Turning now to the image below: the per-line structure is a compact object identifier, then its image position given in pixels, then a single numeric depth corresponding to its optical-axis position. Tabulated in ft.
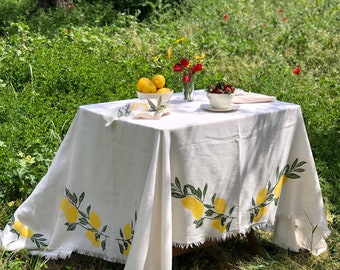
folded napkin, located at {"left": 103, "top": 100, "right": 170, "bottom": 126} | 11.05
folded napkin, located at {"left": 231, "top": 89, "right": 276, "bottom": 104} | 12.46
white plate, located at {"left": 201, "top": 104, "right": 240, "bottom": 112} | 11.65
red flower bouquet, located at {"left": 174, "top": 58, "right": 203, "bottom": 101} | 12.70
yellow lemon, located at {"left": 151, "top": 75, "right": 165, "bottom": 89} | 12.38
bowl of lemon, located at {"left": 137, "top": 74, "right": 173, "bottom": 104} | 12.17
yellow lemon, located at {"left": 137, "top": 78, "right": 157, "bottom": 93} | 12.28
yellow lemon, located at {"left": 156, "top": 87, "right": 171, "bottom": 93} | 12.26
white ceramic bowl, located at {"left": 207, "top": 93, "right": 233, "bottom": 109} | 11.63
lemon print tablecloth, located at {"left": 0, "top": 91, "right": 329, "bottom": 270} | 10.56
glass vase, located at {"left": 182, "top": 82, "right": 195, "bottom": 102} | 12.71
